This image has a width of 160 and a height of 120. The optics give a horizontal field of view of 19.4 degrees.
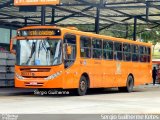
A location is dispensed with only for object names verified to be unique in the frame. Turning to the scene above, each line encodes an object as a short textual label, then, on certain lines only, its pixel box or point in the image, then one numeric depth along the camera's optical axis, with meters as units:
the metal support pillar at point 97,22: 31.62
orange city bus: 19.89
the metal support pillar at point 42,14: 26.36
